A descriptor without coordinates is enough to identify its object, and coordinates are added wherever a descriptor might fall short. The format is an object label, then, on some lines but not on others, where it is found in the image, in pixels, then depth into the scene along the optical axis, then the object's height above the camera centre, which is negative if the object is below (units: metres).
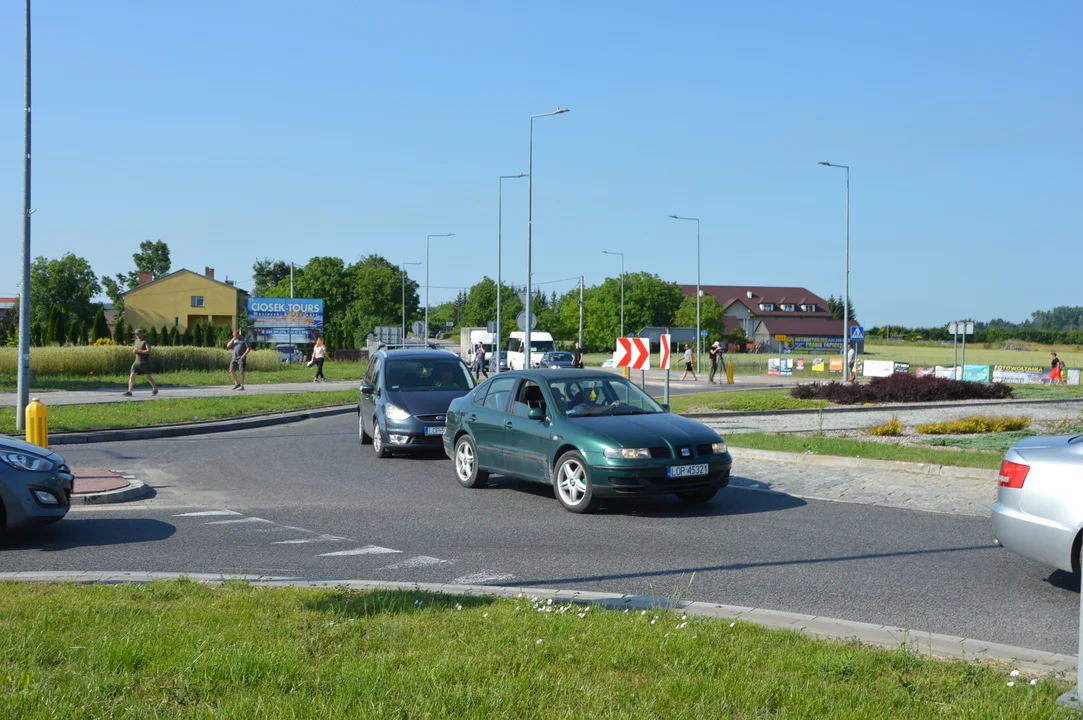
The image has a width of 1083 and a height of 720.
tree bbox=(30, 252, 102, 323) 103.75 +5.25
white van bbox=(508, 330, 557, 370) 58.67 -0.17
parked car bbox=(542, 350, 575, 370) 55.35 -0.72
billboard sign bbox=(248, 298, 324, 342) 72.50 +1.48
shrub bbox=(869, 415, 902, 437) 19.53 -1.48
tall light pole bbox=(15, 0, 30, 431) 19.28 +0.85
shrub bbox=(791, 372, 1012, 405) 30.50 -1.22
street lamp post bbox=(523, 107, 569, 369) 36.97 +5.18
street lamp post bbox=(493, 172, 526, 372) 45.17 +5.63
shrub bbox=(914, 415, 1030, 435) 20.28 -1.46
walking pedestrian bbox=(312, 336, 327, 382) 41.19 -0.61
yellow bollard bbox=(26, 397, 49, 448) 14.14 -1.14
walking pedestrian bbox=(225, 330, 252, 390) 34.47 -0.32
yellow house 99.50 +3.68
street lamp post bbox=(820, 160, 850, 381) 44.97 +1.01
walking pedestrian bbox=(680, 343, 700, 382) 50.50 -0.61
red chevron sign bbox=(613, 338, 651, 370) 20.86 -0.13
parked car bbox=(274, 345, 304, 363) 72.34 -0.84
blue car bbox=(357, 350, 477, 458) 16.06 -0.83
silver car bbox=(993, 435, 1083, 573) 7.11 -1.03
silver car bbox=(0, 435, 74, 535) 9.01 -1.28
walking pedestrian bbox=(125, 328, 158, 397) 28.48 -0.42
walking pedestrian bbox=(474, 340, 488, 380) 47.61 -0.71
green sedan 10.96 -1.04
